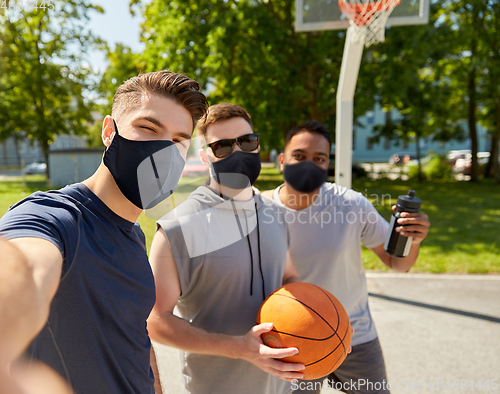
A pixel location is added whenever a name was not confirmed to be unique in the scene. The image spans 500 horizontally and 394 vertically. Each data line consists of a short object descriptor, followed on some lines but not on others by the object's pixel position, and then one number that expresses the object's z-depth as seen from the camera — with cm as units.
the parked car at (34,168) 2860
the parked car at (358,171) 1839
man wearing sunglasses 159
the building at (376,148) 4016
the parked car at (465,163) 2173
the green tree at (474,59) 1628
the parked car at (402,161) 2033
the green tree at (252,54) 1162
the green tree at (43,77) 1131
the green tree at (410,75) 1224
